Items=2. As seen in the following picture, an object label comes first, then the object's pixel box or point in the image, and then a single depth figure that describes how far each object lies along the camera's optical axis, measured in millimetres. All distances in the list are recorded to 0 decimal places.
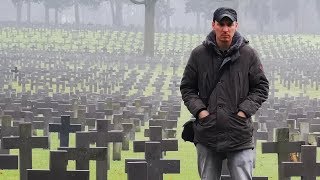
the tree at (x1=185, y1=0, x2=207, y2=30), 106125
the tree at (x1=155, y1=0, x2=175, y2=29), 105938
